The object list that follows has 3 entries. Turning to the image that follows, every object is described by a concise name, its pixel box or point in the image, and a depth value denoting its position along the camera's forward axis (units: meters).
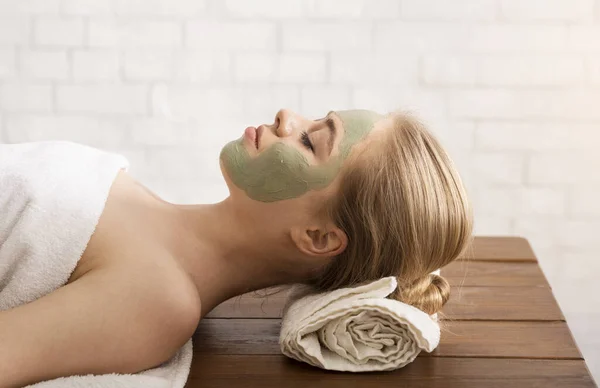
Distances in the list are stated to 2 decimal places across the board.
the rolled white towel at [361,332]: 1.43
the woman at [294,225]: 1.45
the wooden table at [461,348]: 1.42
